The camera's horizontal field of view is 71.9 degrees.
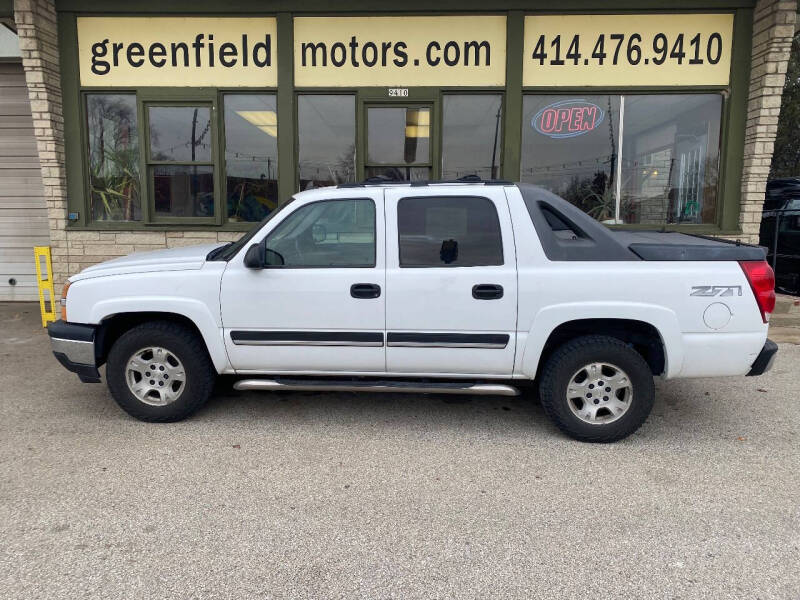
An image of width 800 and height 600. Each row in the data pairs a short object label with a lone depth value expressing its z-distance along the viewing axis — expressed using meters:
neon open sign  7.96
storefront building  7.72
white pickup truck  3.80
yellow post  7.66
